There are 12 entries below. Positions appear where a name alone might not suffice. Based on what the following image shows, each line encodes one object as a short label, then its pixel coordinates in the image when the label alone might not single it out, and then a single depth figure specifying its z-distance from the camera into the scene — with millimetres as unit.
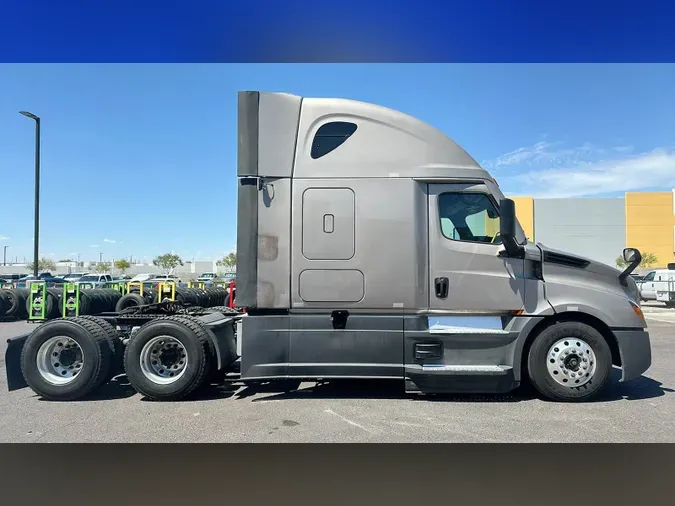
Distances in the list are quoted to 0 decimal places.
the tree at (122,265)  76731
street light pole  14031
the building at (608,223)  48906
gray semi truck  6051
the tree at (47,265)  81344
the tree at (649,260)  49203
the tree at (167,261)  86750
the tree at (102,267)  75506
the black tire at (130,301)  13877
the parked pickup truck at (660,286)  22422
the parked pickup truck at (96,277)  34469
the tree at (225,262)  72625
